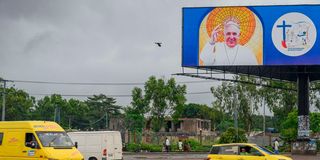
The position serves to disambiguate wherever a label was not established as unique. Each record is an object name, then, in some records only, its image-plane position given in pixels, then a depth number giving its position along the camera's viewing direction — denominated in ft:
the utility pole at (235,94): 230.68
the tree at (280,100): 236.43
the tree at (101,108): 404.77
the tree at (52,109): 375.66
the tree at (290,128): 183.06
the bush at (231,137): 150.20
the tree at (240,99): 244.83
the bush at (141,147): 177.00
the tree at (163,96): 234.17
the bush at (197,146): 181.68
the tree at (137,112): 230.27
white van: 91.25
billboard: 142.20
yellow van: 67.05
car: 76.23
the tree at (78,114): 381.60
